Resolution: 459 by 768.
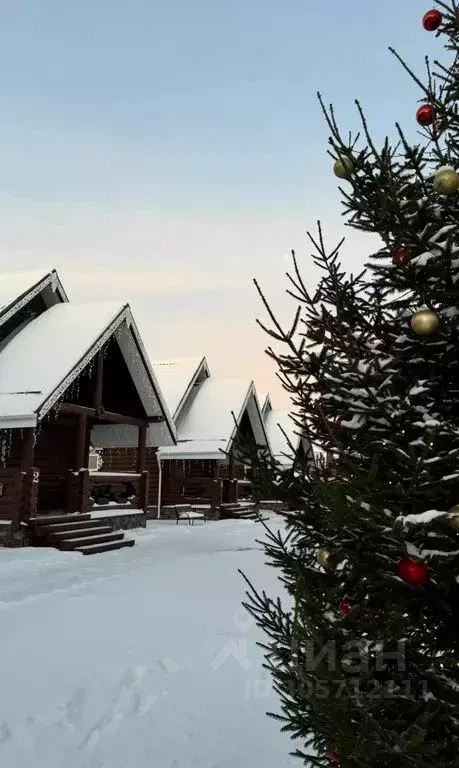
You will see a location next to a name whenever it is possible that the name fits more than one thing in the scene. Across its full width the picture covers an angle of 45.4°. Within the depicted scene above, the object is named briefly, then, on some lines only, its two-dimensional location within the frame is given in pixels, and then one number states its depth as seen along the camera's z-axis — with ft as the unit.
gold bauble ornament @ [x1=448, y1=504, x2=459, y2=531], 4.98
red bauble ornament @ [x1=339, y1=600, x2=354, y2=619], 6.35
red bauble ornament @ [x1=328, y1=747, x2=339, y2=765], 6.06
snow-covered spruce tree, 5.33
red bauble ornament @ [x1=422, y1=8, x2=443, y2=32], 7.22
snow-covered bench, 65.82
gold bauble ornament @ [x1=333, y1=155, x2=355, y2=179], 6.77
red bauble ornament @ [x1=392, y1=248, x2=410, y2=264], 6.15
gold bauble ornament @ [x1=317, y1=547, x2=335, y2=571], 6.15
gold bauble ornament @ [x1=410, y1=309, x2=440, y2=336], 5.65
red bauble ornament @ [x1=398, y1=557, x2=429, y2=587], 4.96
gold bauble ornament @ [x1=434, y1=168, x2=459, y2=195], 5.92
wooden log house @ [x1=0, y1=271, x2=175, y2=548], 37.37
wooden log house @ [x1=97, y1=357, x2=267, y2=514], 71.20
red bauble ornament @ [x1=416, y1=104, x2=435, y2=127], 7.68
